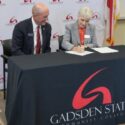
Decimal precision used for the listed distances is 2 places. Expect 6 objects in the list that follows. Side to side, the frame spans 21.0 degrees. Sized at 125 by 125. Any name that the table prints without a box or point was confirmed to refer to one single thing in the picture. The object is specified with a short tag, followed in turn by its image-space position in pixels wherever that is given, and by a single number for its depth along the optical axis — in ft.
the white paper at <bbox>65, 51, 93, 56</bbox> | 11.15
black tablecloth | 9.58
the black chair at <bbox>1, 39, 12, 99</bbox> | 13.20
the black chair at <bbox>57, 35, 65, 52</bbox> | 13.68
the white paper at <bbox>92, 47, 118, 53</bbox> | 11.64
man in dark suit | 12.33
